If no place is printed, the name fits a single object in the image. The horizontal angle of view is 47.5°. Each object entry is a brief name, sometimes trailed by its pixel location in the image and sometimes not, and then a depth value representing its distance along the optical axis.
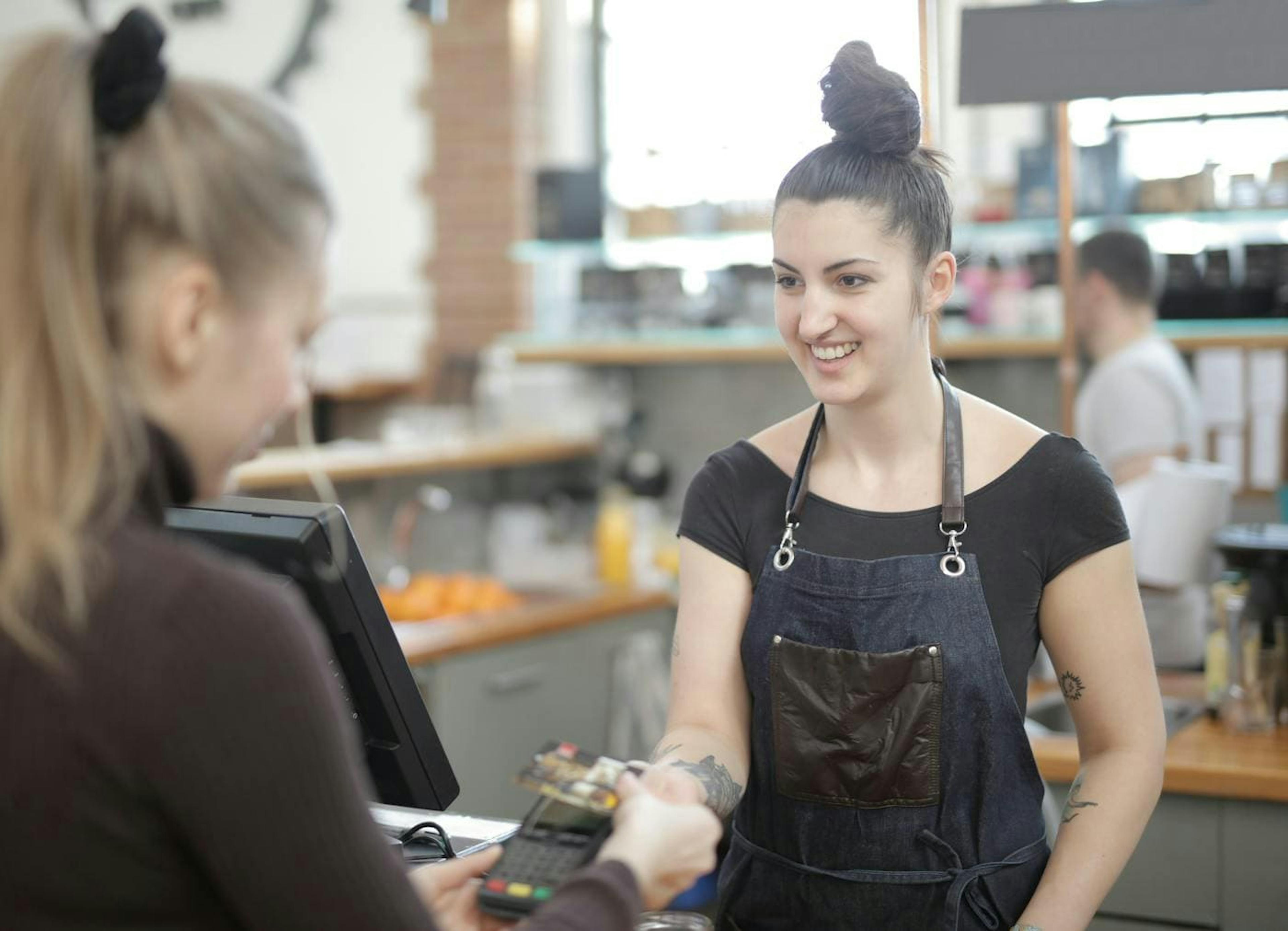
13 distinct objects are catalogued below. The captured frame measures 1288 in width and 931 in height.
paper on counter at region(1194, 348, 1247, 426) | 4.05
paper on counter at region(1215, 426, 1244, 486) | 4.09
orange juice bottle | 4.64
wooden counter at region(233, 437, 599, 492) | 4.07
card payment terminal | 1.18
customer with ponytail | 0.86
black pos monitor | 1.39
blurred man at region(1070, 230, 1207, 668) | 3.87
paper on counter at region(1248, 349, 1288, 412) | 4.00
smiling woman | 1.72
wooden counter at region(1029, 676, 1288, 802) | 2.41
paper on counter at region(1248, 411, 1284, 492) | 4.05
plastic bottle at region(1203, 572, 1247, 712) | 2.74
